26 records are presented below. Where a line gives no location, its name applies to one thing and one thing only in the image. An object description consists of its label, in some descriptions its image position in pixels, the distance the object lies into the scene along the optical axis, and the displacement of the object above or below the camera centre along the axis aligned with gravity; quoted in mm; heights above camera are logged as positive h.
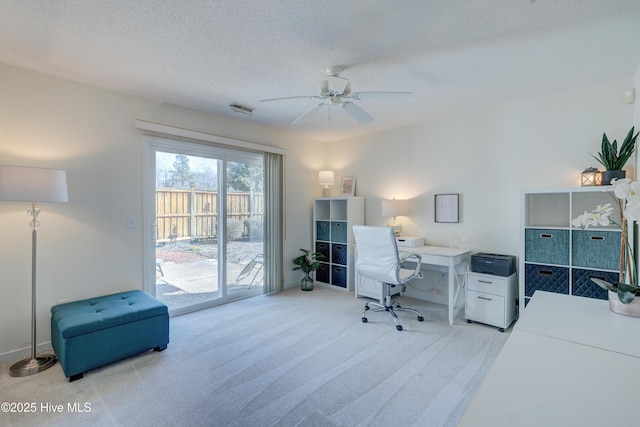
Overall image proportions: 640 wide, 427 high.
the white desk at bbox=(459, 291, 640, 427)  693 -482
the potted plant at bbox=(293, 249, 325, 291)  4432 -850
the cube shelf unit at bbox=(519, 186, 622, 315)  2469 -313
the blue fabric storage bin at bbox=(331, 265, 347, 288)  4384 -986
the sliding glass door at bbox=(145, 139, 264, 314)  3301 -146
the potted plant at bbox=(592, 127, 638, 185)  2434 +469
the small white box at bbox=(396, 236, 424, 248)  3744 -396
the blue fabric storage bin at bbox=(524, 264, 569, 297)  2650 -641
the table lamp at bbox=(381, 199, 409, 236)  3947 +27
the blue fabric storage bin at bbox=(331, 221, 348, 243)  4391 -315
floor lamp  2111 +142
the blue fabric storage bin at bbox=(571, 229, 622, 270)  2416 -329
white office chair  2996 -523
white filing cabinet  2934 -922
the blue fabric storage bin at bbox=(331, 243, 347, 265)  4371 -647
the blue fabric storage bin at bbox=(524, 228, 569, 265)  2648 -333
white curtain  4246 -197
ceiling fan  2275 +960
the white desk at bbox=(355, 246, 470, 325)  3180 -571
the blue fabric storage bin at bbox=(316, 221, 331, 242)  4633 -306
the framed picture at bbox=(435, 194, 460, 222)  3691 +41
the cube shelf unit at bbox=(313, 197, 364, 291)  4348 -383
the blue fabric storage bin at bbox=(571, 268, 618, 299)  2461 -632
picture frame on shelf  4711 +415
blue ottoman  2113 -921
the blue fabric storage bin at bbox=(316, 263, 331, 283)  4620 -996
